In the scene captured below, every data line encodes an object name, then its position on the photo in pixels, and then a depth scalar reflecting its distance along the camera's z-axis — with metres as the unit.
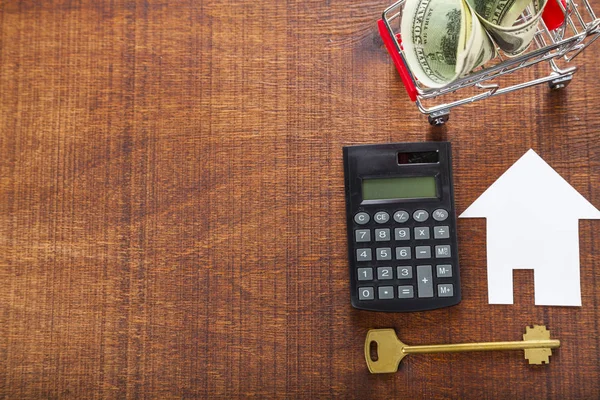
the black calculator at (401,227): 0.59
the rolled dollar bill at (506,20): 0.46
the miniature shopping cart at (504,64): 0.52
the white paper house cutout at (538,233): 0.60
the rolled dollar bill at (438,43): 0.48
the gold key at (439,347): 0.59
